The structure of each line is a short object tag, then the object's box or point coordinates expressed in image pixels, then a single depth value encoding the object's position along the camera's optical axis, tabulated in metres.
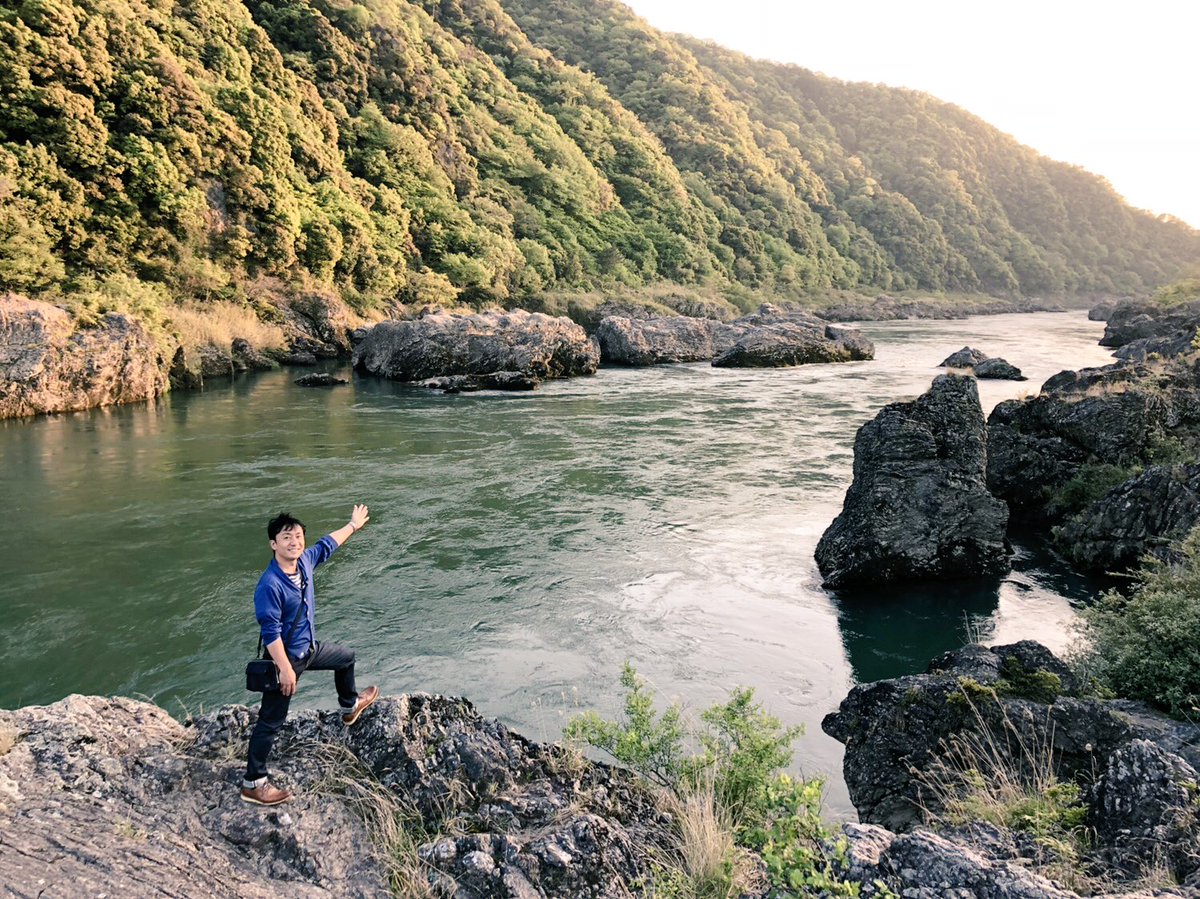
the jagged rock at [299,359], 34.84
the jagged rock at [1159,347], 28.58
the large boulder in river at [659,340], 37.91
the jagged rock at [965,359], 33.97
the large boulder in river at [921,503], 10.79
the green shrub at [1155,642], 6.27
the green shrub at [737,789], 3.72
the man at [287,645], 4.43
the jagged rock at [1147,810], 3.71
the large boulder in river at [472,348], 30.69
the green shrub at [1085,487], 12.88
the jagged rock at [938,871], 3.56
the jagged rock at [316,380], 28.78
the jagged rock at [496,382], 29.25
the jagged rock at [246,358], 32.47
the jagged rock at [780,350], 36.66
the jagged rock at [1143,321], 40.69
